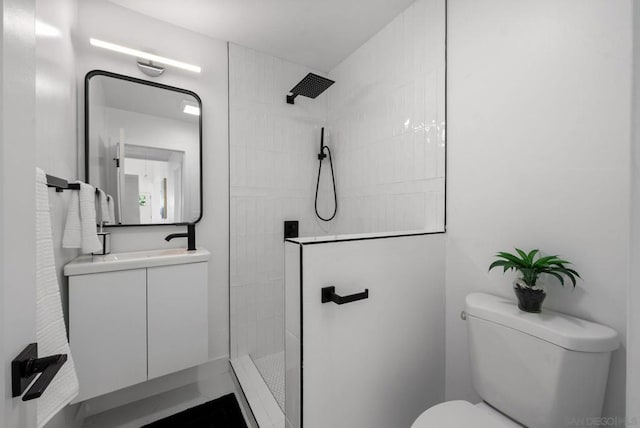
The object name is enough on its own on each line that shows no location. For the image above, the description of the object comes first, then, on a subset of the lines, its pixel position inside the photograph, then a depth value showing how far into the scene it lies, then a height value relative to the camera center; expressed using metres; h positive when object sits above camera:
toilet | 0.80 -0.53
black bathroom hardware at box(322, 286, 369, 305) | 0.91 -0.32
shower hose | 2.14 +0.21
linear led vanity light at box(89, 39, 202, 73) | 1.48 +0.92
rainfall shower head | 1.67 +0.83
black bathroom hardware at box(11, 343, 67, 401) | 0.43 -0.29
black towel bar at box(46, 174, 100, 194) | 0.83 +0.08
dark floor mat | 1.41 -1.19
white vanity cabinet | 1.19 -0.56
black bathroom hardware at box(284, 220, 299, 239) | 2.06 -0.16
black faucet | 1.61 -0.18
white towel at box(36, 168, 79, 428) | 0.64 -0.29
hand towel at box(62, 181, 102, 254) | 1.12 -0.08
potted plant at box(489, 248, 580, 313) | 0.92 -0.22
